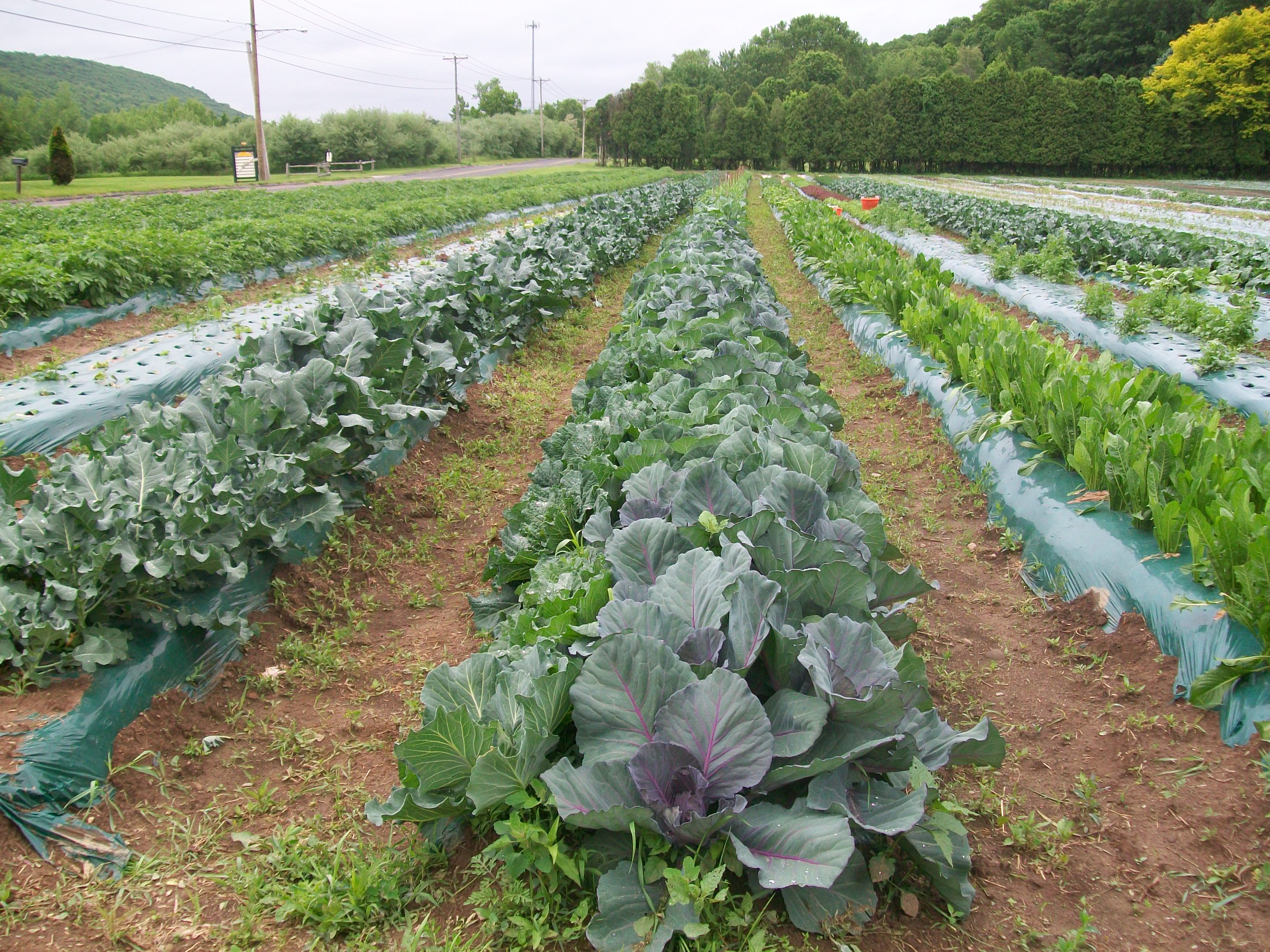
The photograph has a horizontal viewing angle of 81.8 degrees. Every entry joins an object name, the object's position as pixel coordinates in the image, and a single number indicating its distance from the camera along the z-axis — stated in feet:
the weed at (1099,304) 25.40
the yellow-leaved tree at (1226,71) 136.05
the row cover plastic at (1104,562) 8.69
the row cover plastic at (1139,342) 18.49
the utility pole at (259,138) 106.22
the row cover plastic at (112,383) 15.81
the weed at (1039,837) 7.50
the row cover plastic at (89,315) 22.39
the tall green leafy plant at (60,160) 93.81
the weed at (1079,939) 6.30
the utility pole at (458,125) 198.49
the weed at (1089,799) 7.88
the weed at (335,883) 6.62
